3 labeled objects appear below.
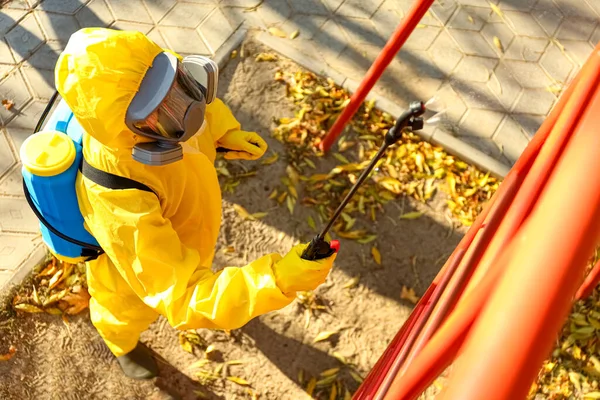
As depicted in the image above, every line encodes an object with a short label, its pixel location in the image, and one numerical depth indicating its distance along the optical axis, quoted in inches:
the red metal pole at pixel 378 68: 113.6
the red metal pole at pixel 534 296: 28.2
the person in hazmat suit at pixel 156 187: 67.6
